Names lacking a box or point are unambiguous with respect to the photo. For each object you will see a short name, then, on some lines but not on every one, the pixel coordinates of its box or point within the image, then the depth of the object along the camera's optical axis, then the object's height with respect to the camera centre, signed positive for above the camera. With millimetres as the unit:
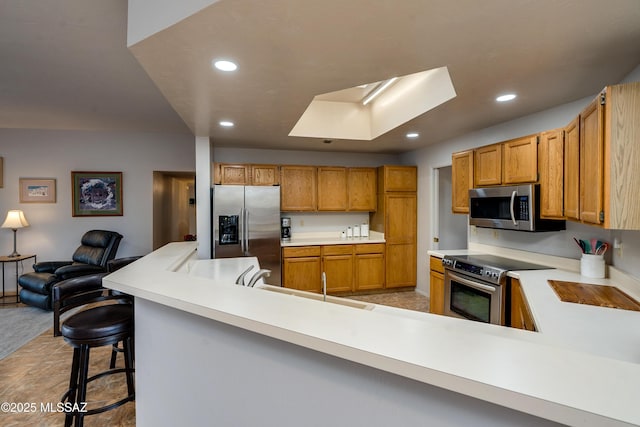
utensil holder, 2338 -444
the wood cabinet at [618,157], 1564 +282
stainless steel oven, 2518 -705
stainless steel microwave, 2643 +5
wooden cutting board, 1766 -551
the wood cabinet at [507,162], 2680 +464
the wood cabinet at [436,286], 3459 -902
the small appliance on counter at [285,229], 4917 -321
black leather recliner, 3998 -826
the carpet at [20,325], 3137 -1394
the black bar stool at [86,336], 1689 -725
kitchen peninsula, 645 -492
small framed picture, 4844 +319
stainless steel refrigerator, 4066 -196
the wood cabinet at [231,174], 4465 +536
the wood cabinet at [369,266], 4754 -907
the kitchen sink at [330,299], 1508 -476
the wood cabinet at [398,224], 4848 -239
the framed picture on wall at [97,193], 4957 +277
